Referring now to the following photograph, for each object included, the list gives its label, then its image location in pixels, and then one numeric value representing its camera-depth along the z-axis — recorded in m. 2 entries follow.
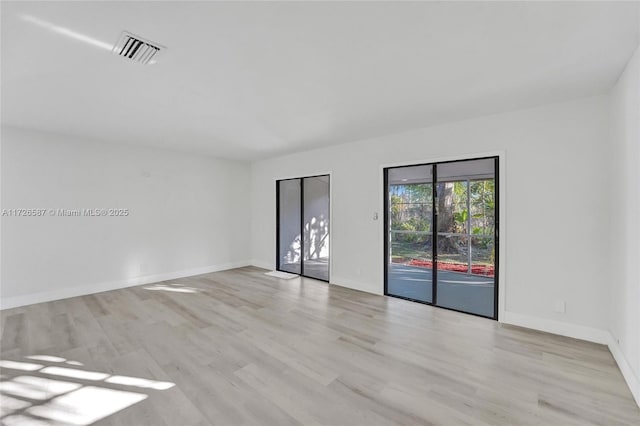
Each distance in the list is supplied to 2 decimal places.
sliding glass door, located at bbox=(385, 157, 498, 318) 4.10
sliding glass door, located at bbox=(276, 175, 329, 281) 6.30
